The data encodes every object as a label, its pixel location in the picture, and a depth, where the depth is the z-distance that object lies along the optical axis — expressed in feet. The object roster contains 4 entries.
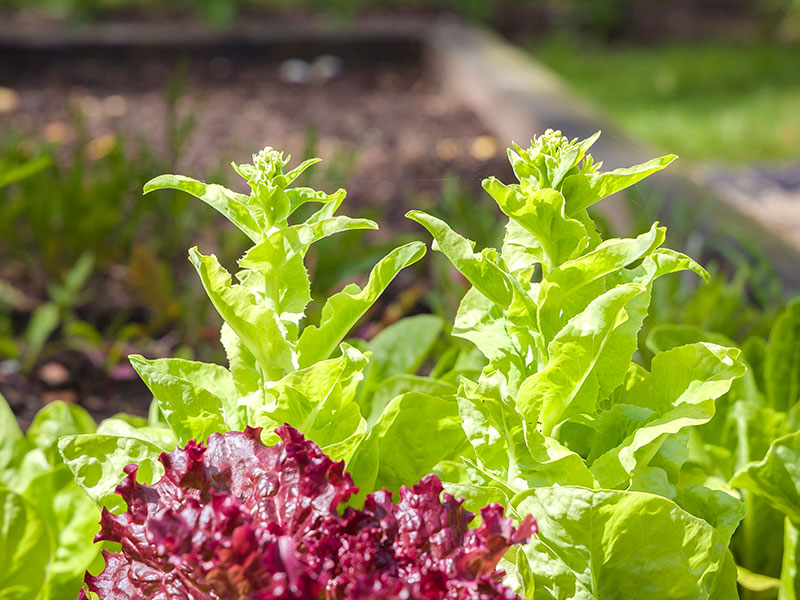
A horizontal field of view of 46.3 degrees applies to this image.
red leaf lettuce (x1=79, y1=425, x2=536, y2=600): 2.45
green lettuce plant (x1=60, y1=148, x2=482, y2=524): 3.04
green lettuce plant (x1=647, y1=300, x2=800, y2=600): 3.76
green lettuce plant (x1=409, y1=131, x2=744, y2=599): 2.93
